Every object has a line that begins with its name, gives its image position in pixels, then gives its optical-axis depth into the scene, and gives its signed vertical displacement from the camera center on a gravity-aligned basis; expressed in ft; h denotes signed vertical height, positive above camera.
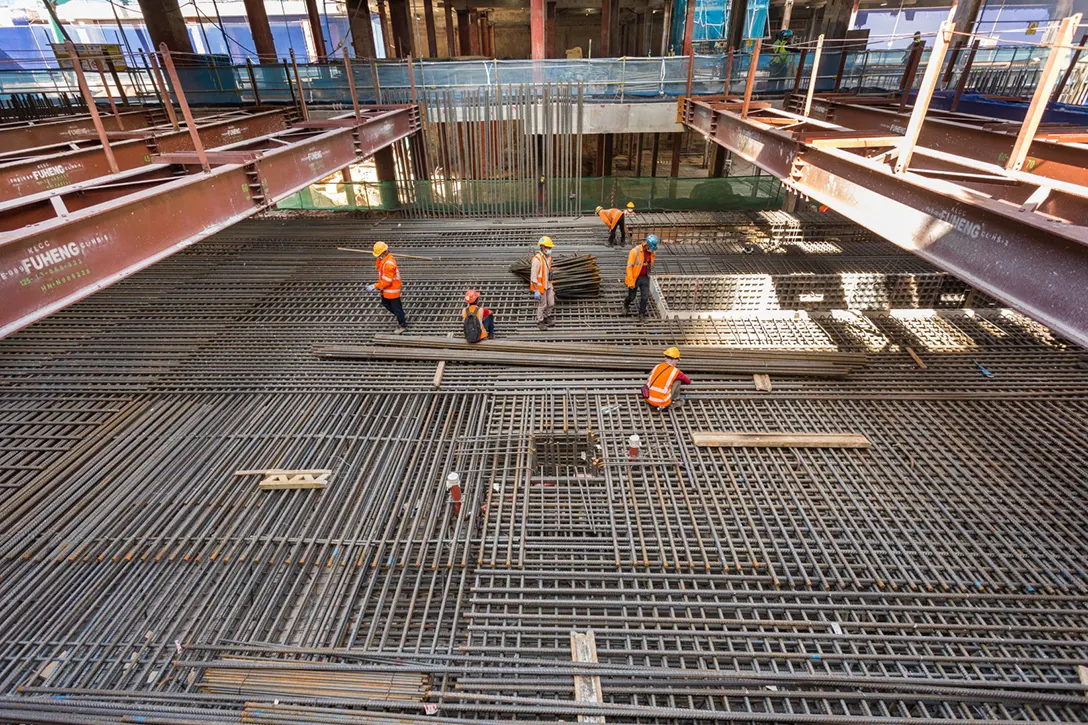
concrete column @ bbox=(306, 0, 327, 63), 64.13 +8.06
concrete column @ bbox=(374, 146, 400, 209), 48.34 -8.08
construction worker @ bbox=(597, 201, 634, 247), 35.58 -8.71
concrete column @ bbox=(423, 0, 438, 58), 73.45 +8.52
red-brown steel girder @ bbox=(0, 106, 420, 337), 12.75 -3.62
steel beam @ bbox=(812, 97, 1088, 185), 18.74 -2.68
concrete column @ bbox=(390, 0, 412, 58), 66.62 +8.41
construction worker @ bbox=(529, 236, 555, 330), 25.88 -9.46
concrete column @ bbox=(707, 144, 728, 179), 55.56 -8.26
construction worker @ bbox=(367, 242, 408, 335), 25.61 -8.91
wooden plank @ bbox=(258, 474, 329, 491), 18.12 -12.71
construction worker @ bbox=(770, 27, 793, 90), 45.86 +1.15
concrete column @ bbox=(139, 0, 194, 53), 55.83 +7.92
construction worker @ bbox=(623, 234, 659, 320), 26.48 -8.97
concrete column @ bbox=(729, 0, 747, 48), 55.11 +6.19
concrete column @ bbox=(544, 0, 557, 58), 63.46 +6.39
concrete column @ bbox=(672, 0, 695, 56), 47.44 +5.36
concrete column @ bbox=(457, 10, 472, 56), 86.74 +9.12
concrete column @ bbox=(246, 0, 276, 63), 58.49 +7.49
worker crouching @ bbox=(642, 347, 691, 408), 20.83 -11.33
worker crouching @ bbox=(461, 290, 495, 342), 24.60 -10.70
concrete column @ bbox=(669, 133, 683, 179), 57.67 -7.52
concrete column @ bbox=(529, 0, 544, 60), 46.90 +5.35
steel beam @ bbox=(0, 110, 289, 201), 22.33 -2.73
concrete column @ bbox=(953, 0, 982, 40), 47.91 +5.37
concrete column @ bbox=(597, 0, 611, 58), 62.86 +6.59
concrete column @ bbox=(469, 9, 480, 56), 95.18 +10.23
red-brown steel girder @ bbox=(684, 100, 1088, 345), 10.96 -3.83
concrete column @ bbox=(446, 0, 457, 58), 79.32 +7.92
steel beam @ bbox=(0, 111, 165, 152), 30.30 -1.77
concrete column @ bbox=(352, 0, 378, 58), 73.64 +8.27
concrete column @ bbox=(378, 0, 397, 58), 77.00 +9.03
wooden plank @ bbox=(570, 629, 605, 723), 11.86 -13.10
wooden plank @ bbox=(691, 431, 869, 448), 19.35 -12.66
